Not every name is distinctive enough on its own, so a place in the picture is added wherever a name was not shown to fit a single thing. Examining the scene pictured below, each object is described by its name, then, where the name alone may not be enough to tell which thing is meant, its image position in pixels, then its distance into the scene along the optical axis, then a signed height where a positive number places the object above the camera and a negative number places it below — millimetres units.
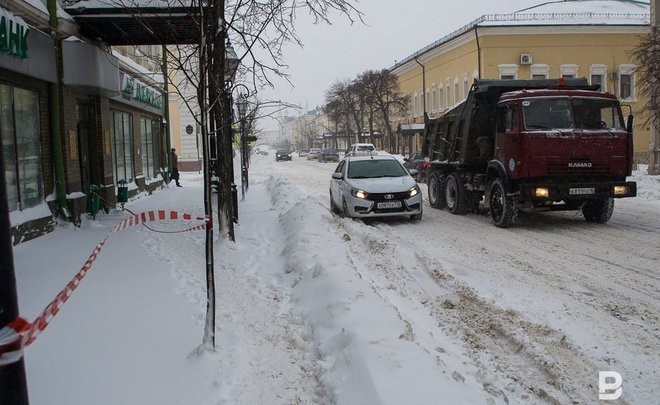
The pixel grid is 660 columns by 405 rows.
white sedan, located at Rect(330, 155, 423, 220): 12445 -656
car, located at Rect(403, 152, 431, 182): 25242 -185
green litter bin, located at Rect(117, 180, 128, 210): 14898 -594
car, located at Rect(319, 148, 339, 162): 59062 +764
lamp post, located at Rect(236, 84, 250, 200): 18547 +1033
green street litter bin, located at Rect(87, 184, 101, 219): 12609 -733
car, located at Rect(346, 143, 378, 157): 44450 +1054
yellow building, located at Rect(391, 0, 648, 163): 42812 +8210
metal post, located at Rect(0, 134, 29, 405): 1903 -488
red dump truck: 10586 +92
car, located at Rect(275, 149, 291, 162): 68625 +1095
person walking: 23844 -52
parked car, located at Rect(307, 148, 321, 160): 67994 +1058
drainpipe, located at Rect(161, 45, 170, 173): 23600 +1392
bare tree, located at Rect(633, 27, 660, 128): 17056 +2703
